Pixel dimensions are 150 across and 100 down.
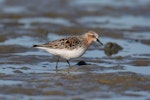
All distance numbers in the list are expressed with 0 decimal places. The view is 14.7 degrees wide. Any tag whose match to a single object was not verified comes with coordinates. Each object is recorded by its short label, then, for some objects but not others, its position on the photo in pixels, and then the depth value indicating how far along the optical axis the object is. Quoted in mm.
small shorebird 13617
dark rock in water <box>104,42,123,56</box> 16375
